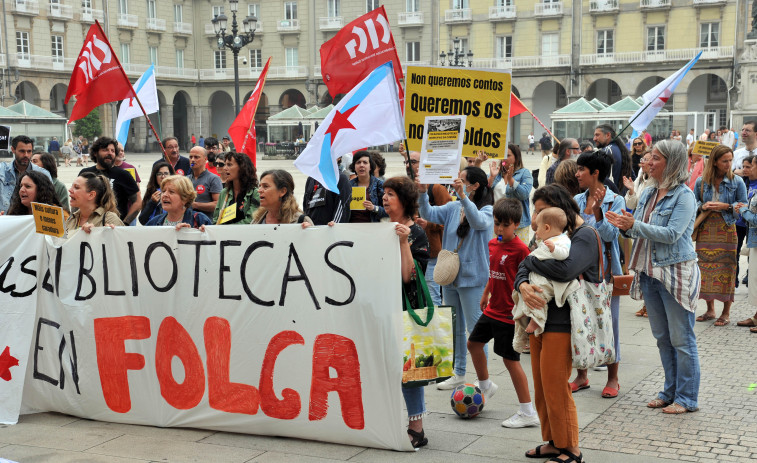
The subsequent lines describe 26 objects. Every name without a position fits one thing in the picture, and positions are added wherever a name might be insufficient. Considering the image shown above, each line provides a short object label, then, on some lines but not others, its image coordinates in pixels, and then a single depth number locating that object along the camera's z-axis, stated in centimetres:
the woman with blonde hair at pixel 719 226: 777
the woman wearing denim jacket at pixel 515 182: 800
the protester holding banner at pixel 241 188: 633
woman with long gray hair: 520
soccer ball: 535
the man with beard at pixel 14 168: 809
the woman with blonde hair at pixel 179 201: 586
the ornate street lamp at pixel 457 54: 3661
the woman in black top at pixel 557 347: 438
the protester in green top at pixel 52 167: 773
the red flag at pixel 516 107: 901
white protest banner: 472
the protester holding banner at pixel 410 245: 475
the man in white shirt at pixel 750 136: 923
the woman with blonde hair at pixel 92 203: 571
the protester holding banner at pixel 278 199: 546
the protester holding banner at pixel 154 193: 729
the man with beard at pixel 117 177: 802
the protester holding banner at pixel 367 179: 726
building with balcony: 4828
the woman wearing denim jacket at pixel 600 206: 551
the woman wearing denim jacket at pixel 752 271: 790
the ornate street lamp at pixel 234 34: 2389
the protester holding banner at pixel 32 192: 617
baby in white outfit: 439
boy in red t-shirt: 514
